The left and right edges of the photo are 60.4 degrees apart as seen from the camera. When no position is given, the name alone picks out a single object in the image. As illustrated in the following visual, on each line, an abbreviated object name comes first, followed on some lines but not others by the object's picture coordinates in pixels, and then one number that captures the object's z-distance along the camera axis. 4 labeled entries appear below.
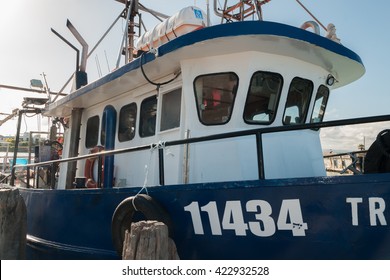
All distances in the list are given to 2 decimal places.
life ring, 5.94
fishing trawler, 2.77
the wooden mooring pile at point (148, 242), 2.82
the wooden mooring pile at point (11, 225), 4.77
